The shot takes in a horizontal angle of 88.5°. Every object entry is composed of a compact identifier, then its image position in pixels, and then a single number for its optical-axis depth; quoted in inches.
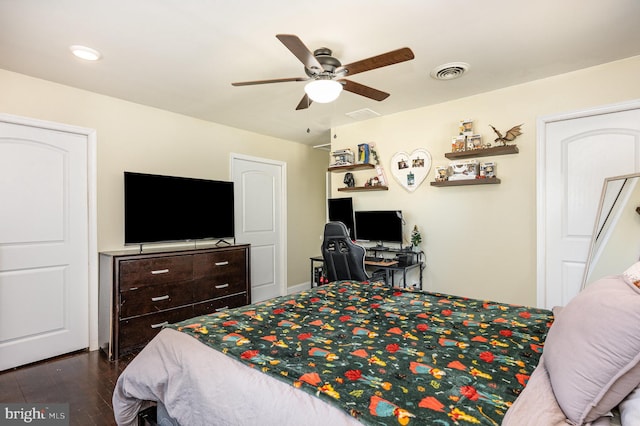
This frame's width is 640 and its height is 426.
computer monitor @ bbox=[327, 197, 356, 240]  170.9
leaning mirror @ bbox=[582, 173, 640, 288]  101.0
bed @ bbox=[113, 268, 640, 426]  34.7
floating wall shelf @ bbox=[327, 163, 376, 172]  163.3
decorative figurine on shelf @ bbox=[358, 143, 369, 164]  163.2
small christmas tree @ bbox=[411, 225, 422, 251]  146.6
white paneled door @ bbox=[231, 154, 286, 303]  180.1
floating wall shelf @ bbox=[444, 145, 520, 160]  123.1
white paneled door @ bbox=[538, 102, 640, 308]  107.0
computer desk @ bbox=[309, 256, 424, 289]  135.9
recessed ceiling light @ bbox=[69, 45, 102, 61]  93.2
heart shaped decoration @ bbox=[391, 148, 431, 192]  149.4
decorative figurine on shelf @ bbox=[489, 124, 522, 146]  123.3
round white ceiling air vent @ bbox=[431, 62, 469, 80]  106.2
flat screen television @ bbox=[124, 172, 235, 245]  128.8
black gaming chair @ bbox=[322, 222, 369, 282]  128.6
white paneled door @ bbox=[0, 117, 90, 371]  108.1
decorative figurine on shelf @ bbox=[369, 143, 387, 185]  163.0
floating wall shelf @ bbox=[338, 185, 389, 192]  160.6
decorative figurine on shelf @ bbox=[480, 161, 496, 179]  129.1
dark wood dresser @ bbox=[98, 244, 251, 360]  115.3
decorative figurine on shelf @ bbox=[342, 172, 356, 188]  173.5
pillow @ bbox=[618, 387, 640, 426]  31.2
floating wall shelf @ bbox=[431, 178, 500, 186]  126.8
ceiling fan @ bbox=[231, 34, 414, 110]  72.8
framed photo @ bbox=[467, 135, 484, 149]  131.5
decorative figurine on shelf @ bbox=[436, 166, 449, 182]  140.9
